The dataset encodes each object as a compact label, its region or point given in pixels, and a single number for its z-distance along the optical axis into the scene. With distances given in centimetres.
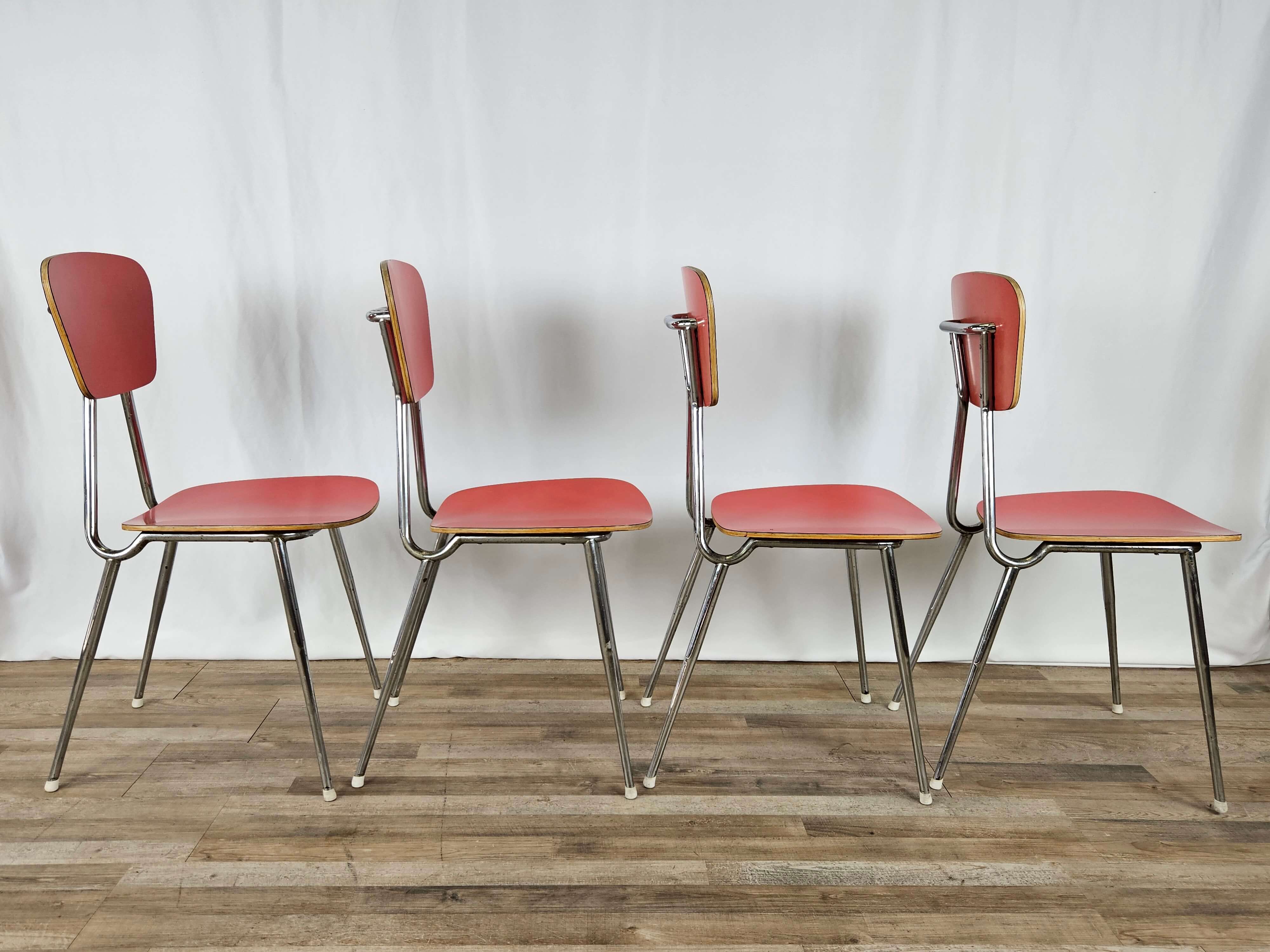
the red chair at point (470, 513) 152
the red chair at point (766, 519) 151
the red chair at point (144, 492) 153
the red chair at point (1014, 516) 144
